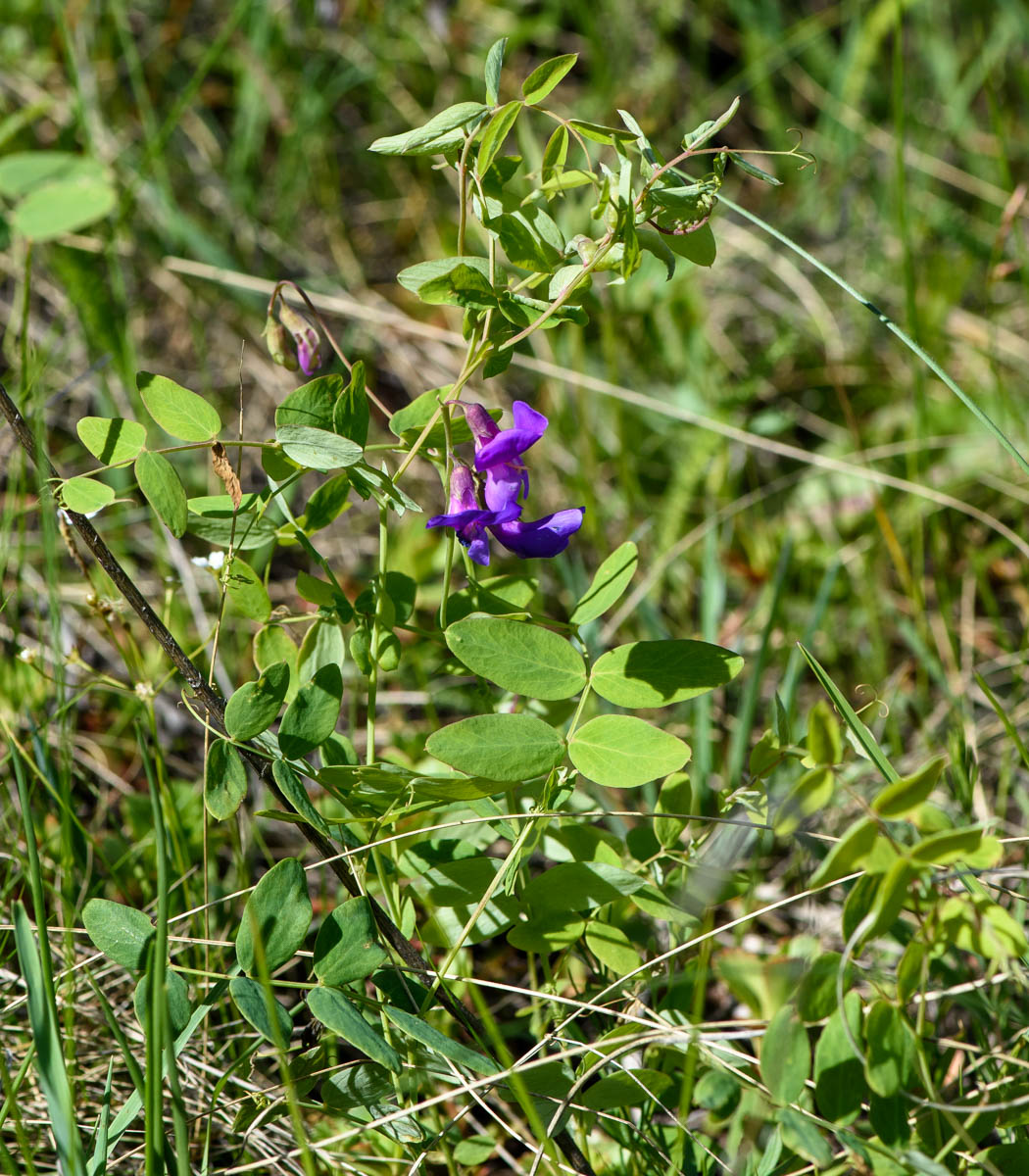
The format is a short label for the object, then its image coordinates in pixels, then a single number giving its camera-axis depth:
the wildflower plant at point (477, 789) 1.33
